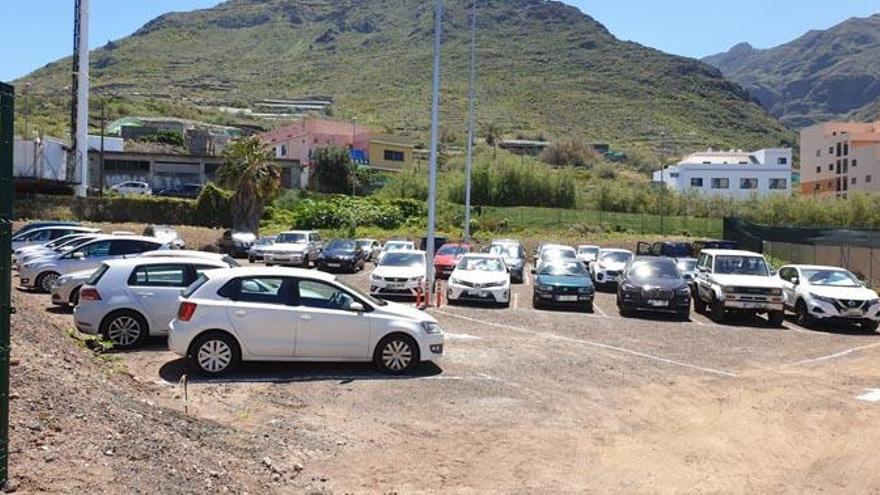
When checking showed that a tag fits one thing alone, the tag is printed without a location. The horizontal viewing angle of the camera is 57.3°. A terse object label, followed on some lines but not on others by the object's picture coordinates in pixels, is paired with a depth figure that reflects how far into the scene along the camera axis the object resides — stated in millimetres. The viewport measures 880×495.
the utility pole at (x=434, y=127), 23703
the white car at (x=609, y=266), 28516
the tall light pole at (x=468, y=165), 38719
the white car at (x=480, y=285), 22016
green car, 22156
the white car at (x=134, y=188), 63175
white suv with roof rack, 20734
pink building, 85750
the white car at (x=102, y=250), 19656
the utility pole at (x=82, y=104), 53969
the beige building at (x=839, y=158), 89250
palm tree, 49969
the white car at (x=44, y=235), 28047
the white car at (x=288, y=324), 11406
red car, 30438
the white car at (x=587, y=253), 36284
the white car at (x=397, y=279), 23062
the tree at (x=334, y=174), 73625
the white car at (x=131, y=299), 13469
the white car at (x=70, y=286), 17392
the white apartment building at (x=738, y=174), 97438
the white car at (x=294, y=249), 35469
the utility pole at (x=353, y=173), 71969
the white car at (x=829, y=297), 20297
